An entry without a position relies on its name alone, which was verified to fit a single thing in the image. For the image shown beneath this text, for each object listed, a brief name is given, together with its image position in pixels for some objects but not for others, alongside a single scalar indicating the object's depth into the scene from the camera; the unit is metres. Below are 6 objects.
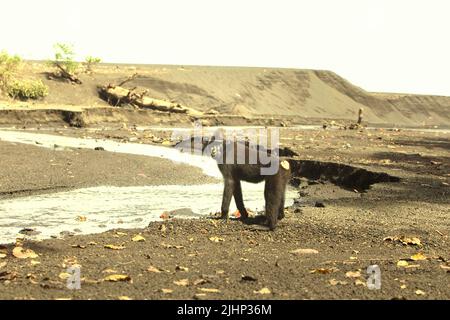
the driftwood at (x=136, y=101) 51.81
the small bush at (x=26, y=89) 49.44
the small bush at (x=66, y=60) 61.88
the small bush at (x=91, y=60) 68.50
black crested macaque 10.77
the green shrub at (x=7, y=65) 49.03
